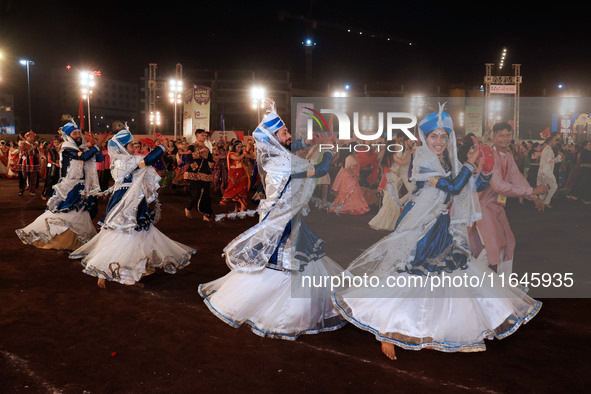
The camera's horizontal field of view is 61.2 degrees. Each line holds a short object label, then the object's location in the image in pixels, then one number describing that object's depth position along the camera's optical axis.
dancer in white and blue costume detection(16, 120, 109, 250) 7.76
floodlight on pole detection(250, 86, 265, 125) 31.16
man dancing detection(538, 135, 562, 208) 14.45
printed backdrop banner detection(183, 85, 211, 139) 25.75
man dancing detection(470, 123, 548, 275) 5.79
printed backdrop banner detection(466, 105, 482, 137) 39.35
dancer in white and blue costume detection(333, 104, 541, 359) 4.02
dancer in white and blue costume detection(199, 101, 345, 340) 4.61
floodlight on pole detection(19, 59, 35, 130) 37.92
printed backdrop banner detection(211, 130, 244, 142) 26.08
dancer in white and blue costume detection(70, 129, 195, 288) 6.08
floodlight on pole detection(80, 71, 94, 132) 17.30
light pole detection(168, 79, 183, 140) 28.33
